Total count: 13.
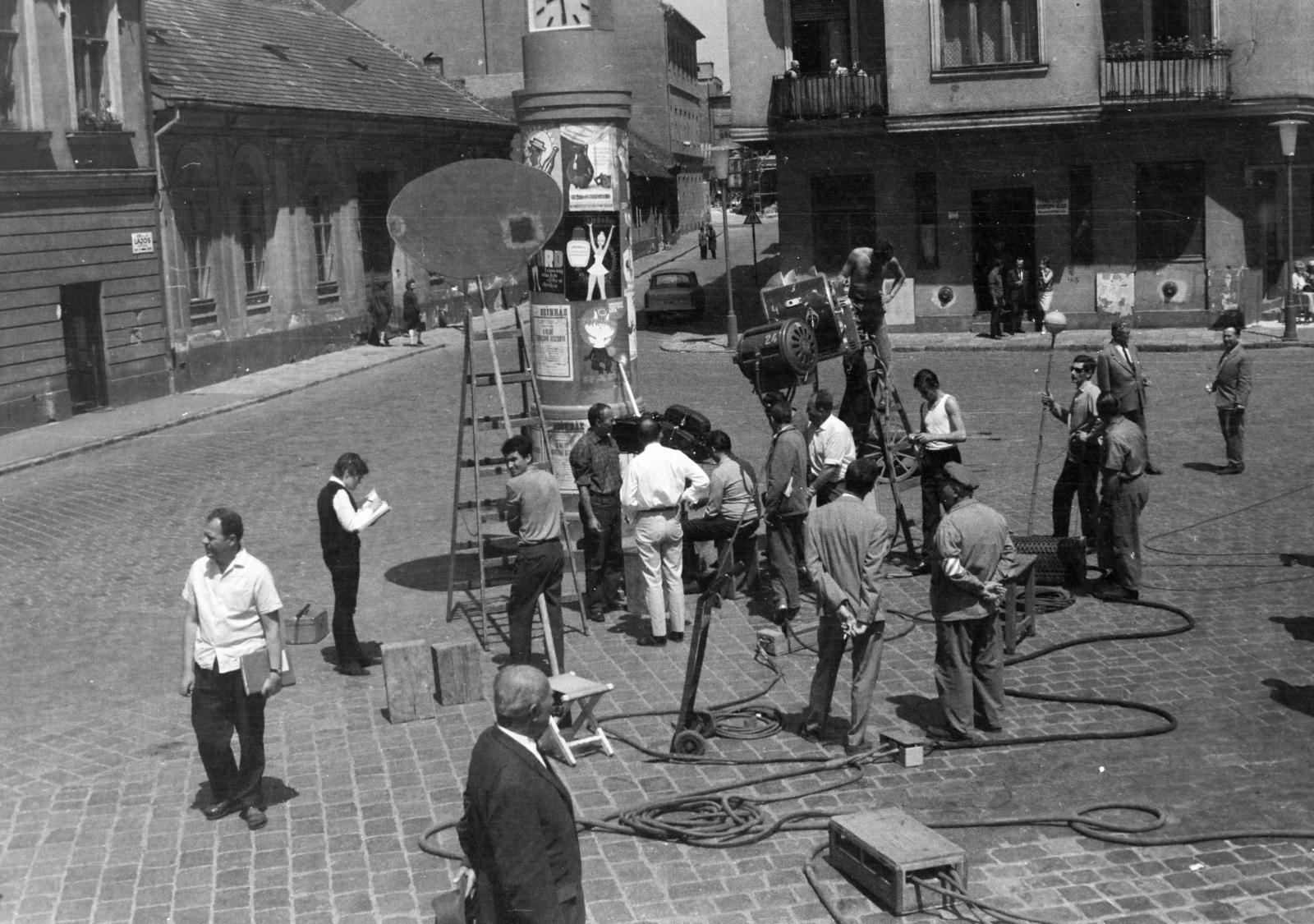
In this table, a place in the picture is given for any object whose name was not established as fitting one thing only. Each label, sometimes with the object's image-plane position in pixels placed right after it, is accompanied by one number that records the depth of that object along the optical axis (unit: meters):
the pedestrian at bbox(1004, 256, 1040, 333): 34.16
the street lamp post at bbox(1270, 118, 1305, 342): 28.97
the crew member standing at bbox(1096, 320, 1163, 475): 15.66
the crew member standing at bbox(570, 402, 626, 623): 13.04
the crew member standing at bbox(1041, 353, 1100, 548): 13.95
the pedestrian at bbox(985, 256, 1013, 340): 33.59
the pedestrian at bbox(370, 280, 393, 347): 36.31
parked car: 39.66
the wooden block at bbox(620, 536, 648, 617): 13.13
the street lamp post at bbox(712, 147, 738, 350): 32.04
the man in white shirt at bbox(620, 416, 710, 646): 12.11
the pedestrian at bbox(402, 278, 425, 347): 36.31
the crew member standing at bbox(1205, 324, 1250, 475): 17.97
